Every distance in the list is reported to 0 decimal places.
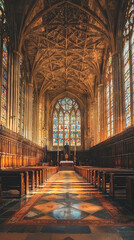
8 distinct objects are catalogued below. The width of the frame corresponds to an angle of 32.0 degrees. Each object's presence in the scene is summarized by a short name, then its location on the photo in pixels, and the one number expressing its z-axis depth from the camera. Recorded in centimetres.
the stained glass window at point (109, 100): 2564
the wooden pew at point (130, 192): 579
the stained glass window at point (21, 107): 2586
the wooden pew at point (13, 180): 775
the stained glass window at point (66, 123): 4362
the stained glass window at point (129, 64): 1789
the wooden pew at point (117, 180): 743
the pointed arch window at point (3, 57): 1878
